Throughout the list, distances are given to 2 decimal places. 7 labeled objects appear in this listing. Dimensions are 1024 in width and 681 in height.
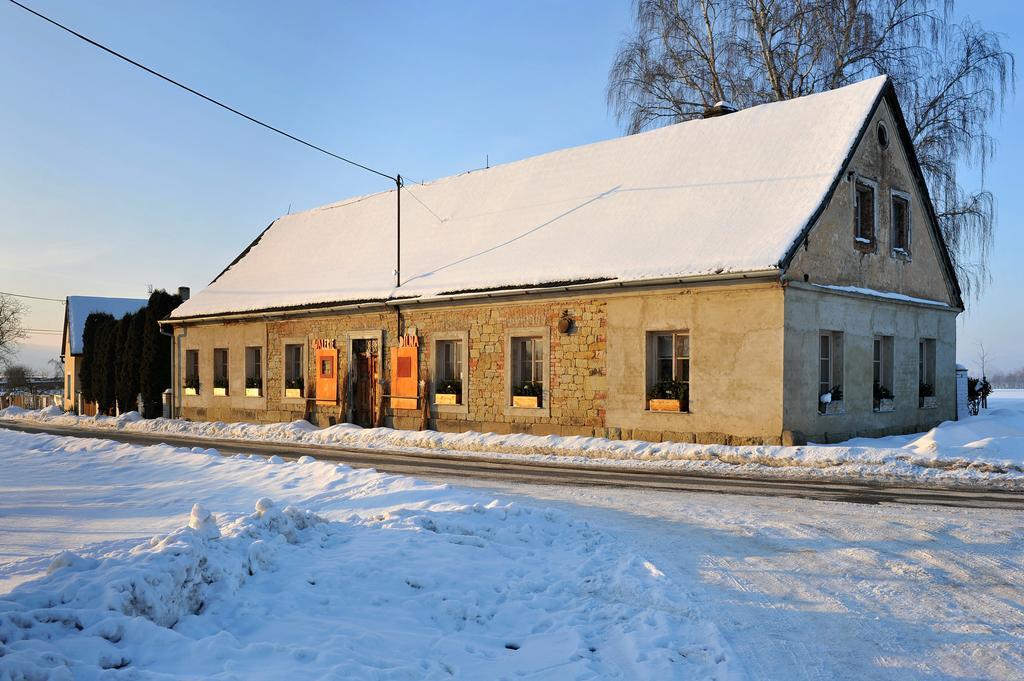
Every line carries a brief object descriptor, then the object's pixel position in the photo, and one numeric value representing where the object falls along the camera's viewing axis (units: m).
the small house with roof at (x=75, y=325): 50.28
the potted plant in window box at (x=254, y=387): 27.11
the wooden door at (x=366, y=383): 23.33
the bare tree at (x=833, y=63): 25.44
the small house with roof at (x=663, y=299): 16.25
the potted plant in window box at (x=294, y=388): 25.41
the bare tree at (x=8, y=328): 73.69
